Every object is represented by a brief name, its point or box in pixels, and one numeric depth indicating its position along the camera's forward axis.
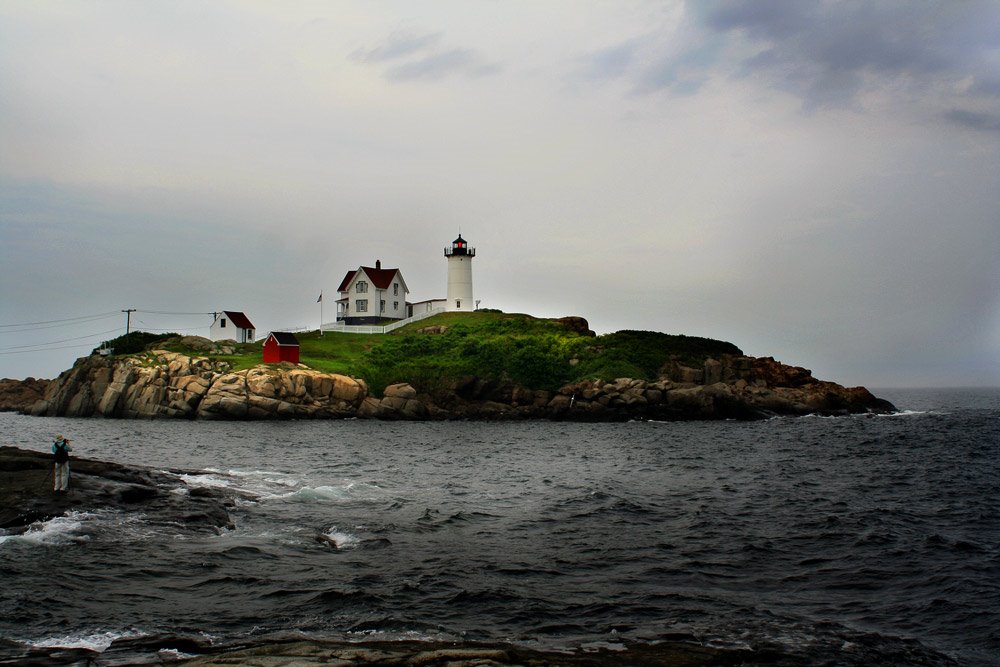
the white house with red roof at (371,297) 118.00
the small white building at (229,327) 103.25
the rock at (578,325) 108.75
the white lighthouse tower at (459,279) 123.06
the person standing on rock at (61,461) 23.64
